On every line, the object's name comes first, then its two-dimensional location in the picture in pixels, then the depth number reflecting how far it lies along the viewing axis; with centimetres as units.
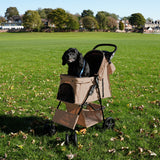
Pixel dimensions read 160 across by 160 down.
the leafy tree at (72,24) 10544
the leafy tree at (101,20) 12352
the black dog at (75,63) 375
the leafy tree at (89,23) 11334
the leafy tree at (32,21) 10225
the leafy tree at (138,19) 14600
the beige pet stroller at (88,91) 391
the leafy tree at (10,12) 17462
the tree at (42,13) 15410
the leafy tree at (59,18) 10506
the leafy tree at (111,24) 12695
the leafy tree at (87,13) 16000
